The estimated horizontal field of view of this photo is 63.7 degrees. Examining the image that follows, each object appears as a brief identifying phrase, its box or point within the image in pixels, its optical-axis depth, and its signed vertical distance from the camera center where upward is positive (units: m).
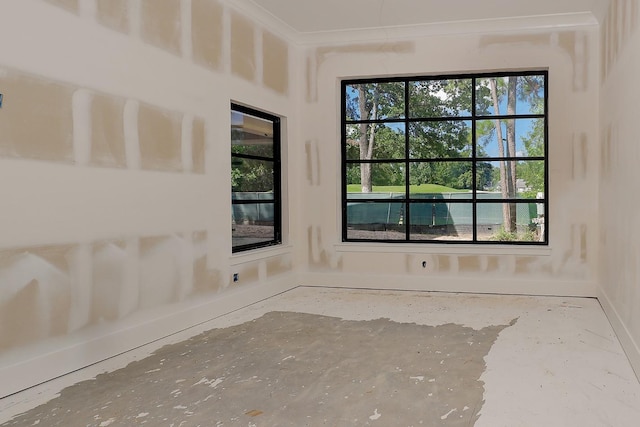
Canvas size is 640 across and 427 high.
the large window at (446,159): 6.07 +0.49
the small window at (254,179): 5.31 +0.23
